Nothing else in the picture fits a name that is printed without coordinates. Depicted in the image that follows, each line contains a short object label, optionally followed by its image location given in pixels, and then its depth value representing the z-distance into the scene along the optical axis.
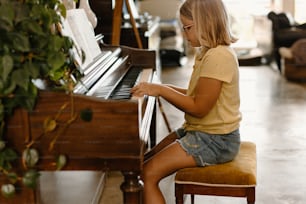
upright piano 1.71
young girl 2.07
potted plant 1.57
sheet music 2.14
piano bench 2.10
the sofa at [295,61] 6.44
